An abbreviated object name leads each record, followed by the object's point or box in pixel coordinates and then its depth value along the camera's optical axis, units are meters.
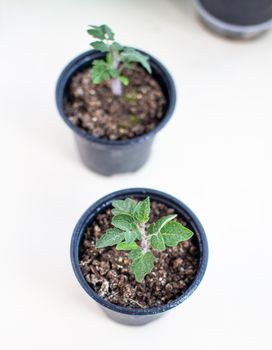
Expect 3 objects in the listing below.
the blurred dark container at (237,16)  0.54
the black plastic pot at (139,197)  0.38
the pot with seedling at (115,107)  0.47
